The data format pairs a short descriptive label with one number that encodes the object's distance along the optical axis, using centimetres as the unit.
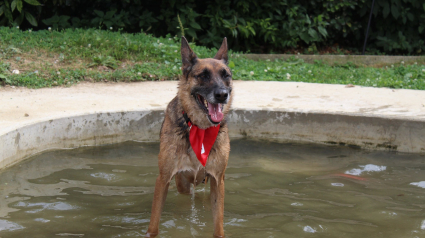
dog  350
